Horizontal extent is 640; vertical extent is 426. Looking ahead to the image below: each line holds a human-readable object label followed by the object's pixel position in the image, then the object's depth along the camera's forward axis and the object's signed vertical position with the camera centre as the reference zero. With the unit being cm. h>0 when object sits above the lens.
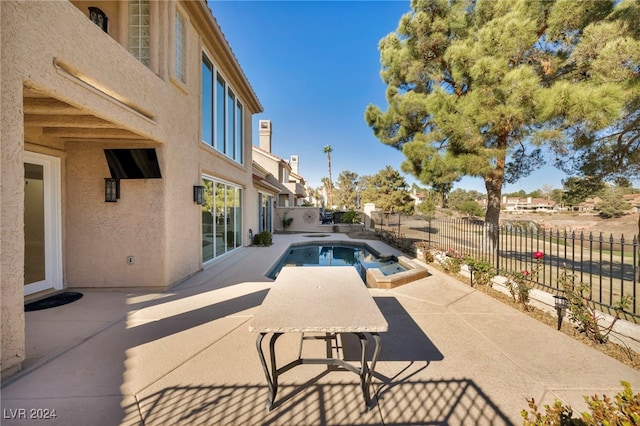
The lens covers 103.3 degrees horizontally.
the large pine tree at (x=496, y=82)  621 +408
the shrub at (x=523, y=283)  497 -150
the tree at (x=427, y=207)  3991 +45
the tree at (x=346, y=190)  6231 +510
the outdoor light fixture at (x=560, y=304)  405 -152
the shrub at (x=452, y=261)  727 -149
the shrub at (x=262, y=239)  1253 -145
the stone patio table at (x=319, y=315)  231 -104
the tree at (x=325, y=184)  6680 +717
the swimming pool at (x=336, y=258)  939 -219
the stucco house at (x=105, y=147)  281 +130
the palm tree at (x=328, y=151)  4788 +1110
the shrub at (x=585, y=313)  361 -157
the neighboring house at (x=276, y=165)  2408 +441
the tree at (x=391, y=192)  3566 +253
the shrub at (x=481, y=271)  610 -150
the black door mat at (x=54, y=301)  461 -176
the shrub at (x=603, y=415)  141 -121
